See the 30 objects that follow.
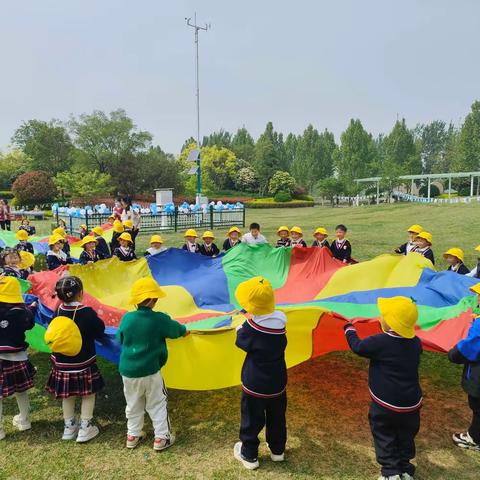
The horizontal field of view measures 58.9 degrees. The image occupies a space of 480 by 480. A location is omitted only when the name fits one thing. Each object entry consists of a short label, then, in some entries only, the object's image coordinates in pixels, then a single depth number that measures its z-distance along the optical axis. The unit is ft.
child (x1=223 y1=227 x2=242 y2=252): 23.36
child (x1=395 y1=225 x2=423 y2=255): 20.41
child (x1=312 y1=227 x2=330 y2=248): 22.85
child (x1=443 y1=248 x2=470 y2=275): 17.26
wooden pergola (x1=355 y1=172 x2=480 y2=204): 115.65
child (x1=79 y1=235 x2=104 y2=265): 20.90
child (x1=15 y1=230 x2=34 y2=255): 23.64
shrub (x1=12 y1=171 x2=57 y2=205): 110.83
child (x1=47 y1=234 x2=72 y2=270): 20.54
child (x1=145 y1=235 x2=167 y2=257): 21.08
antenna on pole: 75.33
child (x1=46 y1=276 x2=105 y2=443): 11.04
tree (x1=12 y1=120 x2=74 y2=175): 142.10
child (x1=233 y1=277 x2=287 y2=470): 9.67
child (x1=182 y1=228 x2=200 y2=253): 22.43
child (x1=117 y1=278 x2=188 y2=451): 10.34
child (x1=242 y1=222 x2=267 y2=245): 22.95
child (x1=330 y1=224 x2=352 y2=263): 22.13
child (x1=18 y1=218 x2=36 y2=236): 29.28
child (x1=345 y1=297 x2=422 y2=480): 9.06
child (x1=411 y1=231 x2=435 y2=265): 19.51
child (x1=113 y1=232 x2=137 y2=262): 22.06
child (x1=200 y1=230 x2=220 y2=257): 22.65
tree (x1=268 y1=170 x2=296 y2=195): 147.64
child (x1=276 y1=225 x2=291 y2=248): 23.84
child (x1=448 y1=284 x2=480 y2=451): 9.98
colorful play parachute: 11.43
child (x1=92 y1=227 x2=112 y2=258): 23.16
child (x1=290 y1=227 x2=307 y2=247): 23.36
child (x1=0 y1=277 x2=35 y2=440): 11.41
